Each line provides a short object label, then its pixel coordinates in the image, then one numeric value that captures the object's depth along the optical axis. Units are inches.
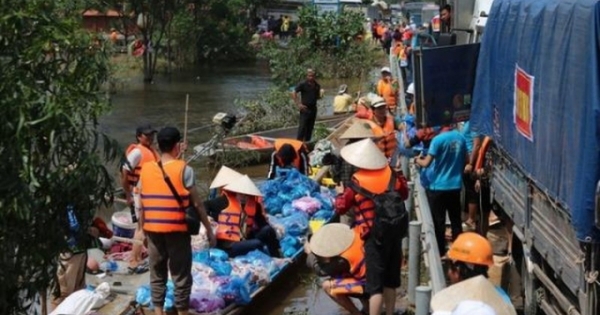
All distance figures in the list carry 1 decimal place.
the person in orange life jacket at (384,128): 434.8
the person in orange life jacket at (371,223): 293.9
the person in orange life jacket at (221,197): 389.7
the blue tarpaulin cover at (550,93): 222.5
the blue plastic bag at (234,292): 340.2
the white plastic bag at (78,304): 246.7
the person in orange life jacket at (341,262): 304.2
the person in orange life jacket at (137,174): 383.2
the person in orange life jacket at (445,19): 592.9
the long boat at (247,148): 687.1
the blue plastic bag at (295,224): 433.7
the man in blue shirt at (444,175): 374.0
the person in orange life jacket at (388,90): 753.6
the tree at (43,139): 170.9
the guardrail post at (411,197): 381.4
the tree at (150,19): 1464.1
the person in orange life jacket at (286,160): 510.0
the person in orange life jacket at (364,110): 595.8
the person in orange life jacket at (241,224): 380.5
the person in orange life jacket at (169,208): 298.7
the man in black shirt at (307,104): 710.5
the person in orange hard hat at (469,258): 238.8
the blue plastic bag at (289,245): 415.8
